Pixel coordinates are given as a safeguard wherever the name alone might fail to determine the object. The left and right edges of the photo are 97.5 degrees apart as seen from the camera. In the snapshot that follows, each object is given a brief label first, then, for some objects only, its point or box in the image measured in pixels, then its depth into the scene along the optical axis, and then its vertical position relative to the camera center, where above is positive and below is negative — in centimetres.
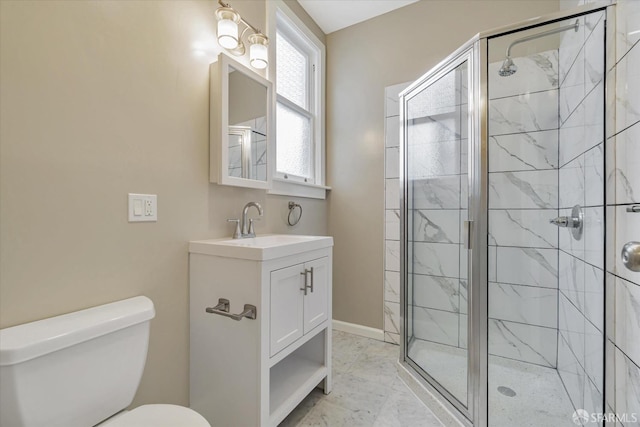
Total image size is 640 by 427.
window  215 +91
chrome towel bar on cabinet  116 -42
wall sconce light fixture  145 +97
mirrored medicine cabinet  145 +50
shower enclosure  126 -7
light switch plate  116 +2
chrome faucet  161 -8
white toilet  73 -47
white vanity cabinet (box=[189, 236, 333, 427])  117 -51
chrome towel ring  216 -3
